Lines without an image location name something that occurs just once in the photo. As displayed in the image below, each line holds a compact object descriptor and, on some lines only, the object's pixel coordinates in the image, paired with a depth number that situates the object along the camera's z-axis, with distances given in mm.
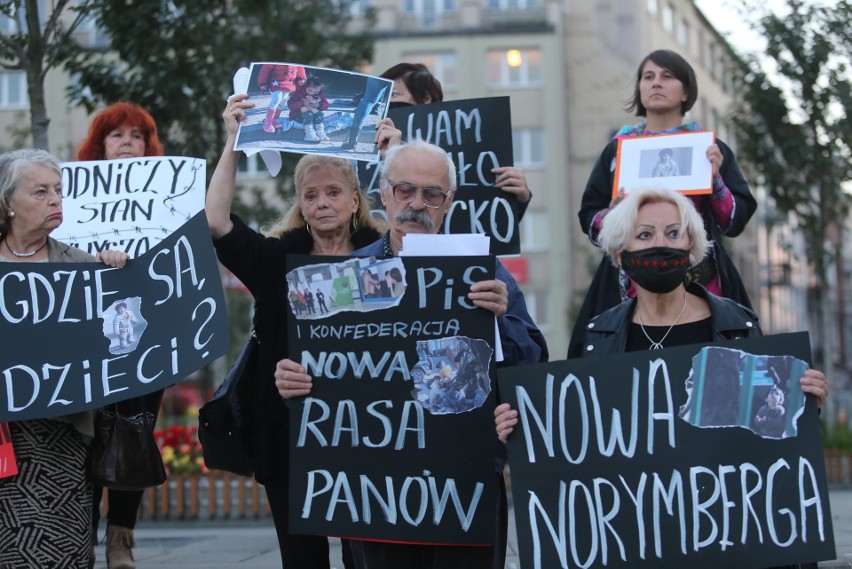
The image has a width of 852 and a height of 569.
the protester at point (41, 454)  4578
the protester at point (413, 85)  6273
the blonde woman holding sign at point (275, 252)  4750
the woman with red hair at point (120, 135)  6402
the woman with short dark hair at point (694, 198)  5691
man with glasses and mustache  4250
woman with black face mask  4234
